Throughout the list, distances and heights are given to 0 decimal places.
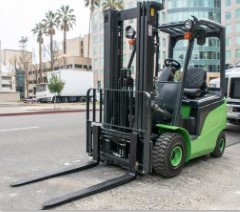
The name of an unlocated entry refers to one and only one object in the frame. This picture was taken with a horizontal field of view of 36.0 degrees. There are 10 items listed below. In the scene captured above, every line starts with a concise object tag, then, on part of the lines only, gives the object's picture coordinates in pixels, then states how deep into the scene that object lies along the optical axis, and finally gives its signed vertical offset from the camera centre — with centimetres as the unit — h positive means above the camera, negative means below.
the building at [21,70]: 7675 +370
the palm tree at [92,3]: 6519 +1479
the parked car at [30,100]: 4575 -170
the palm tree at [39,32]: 7306 +1089
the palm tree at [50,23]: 6731 +1168
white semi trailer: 4459 -4
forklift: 584 -37
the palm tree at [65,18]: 6722 +1254
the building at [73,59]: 9094 +686
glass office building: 7538 +1626
